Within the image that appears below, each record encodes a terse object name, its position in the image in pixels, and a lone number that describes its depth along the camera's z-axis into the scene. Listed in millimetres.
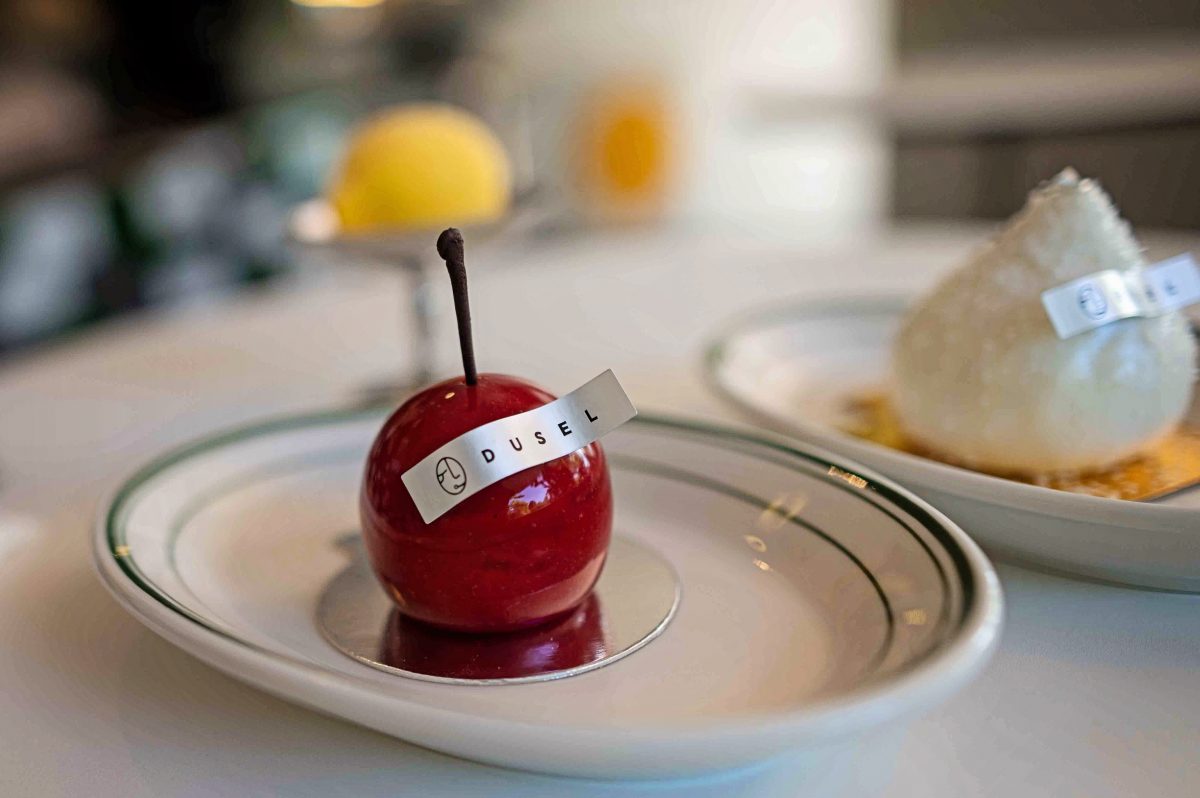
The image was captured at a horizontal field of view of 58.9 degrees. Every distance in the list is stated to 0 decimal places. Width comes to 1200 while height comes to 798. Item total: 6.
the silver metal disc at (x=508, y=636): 351
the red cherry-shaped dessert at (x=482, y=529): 353
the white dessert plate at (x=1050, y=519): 374
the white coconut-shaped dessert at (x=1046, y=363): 452
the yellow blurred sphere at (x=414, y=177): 730
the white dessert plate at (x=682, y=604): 271
